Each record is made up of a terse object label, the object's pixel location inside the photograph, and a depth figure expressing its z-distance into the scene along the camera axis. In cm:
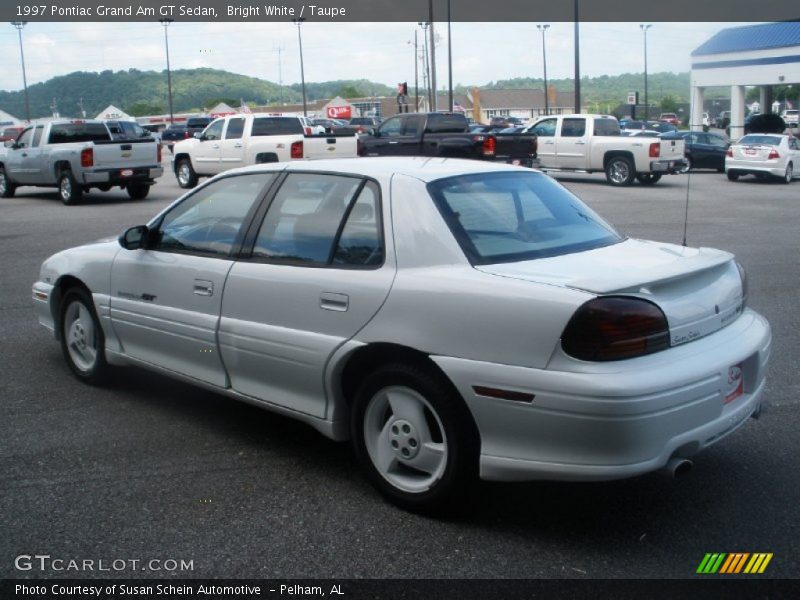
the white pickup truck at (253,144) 2233
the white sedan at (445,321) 363
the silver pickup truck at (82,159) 2008
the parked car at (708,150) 3060
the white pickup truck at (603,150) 2472
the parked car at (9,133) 4795
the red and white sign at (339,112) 7350
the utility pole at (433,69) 4986
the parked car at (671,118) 8646
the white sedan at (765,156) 2608
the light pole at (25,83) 6860
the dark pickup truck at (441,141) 2208
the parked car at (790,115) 7414
